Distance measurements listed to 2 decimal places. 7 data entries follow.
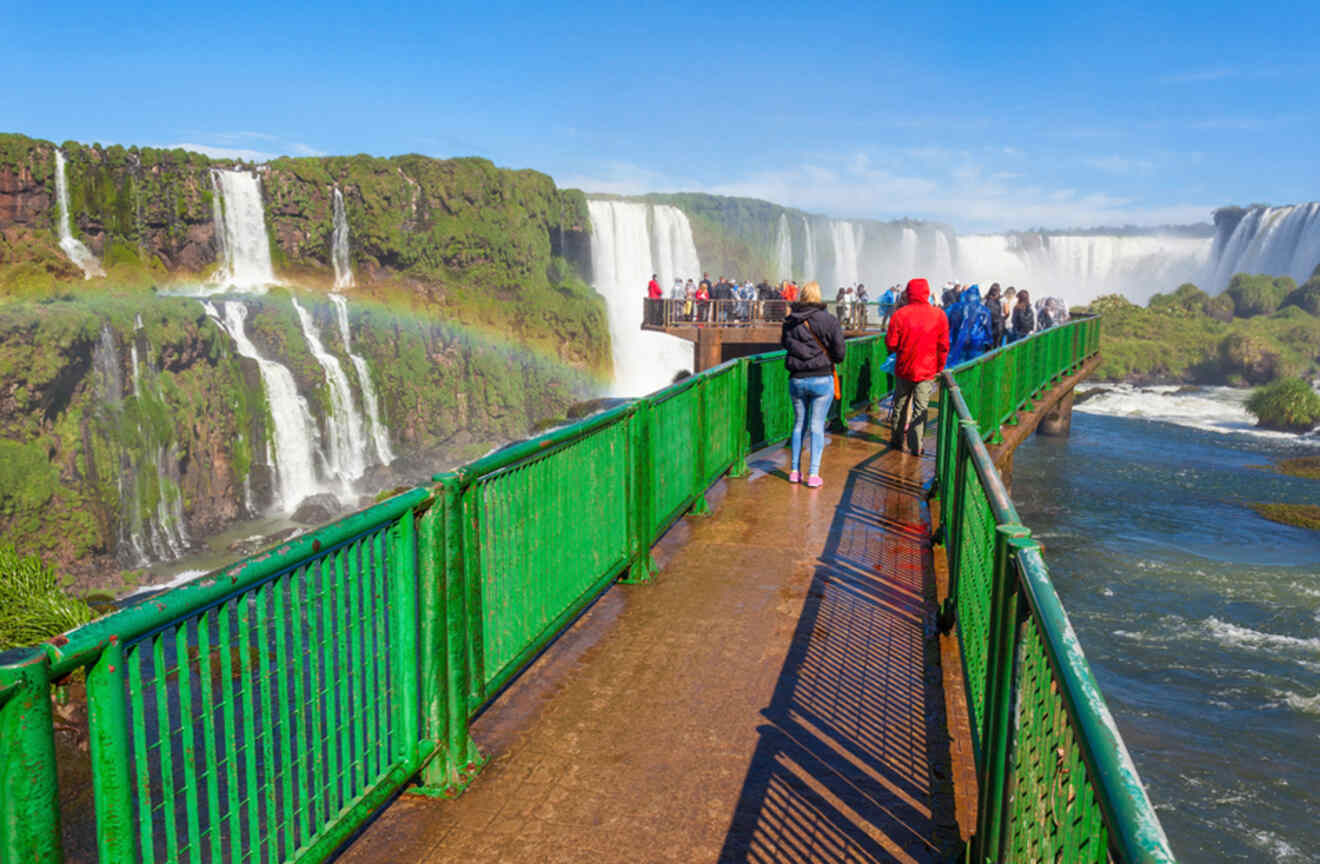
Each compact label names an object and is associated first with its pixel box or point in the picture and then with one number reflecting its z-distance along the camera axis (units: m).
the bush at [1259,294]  67.50
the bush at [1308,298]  64.12
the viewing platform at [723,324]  29.05
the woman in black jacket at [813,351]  8.20
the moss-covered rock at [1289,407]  37.53
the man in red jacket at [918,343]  9.20
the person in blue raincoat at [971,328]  13.02
